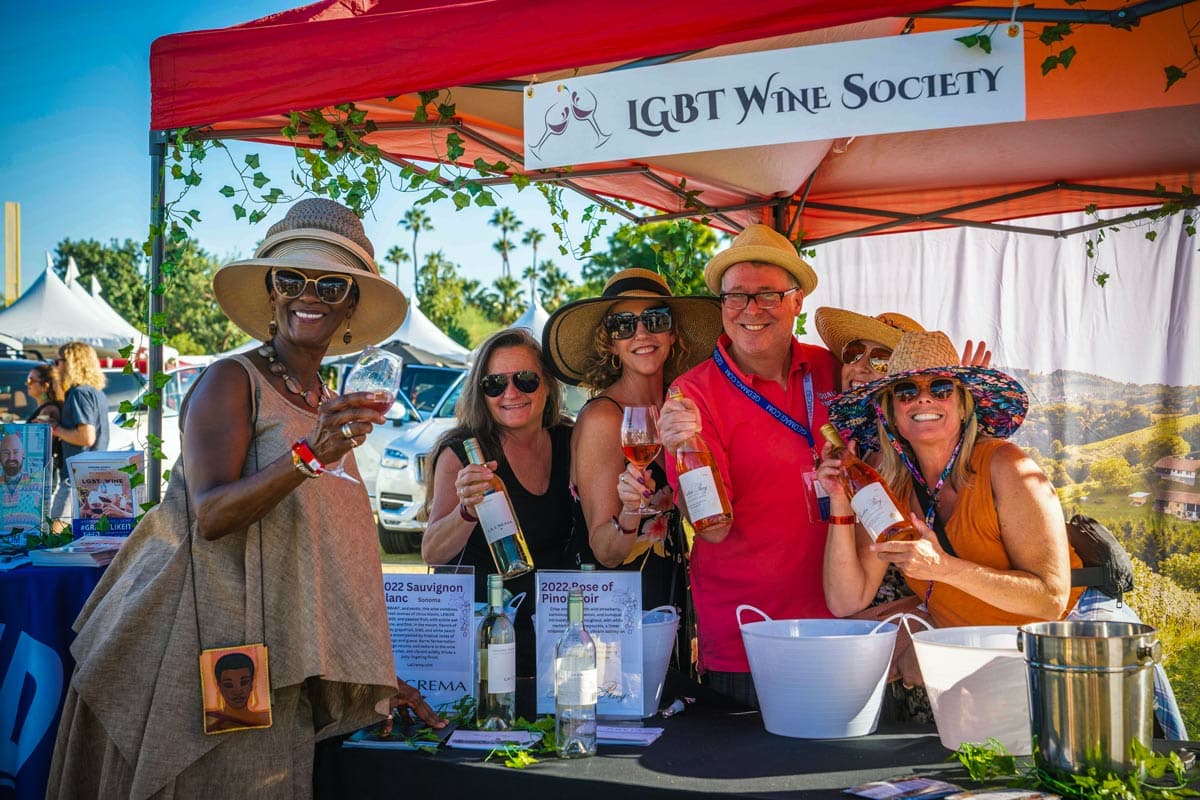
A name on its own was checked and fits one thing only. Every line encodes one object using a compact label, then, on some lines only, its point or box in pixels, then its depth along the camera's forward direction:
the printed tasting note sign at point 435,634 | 2.32
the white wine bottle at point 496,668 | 2.07
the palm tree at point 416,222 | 52.12
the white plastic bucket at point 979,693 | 1.88
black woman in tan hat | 1.92
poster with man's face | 3.47
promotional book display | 3.34
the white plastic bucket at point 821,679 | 2.00
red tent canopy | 2.25
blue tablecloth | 2.75
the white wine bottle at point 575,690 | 1.94
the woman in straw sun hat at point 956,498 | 2.25
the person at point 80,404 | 7.31
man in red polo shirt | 2.72
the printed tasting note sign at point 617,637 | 2.21
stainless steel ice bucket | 1.63
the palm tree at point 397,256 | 54.78
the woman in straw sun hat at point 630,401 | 2.53
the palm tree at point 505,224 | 50.95
